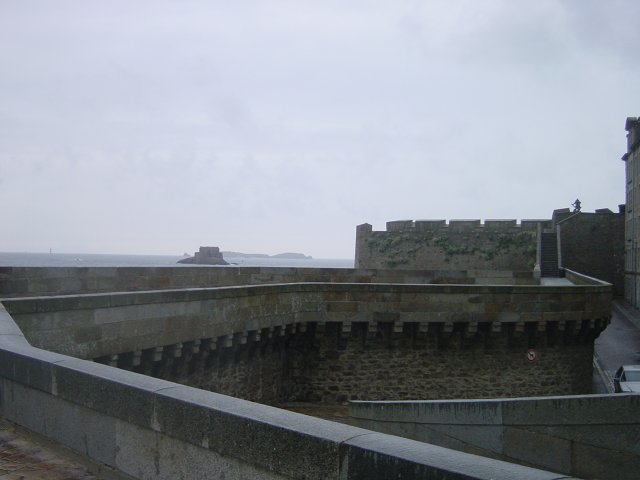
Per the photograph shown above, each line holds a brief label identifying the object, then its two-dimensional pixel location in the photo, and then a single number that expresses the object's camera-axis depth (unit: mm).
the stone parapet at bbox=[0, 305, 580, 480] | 3227
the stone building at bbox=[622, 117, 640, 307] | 36688
